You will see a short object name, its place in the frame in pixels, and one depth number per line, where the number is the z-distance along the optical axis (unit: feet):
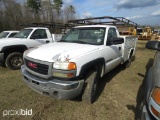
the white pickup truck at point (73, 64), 9.41
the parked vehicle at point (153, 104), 5.73
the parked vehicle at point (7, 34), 34.17
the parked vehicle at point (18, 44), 19.26
